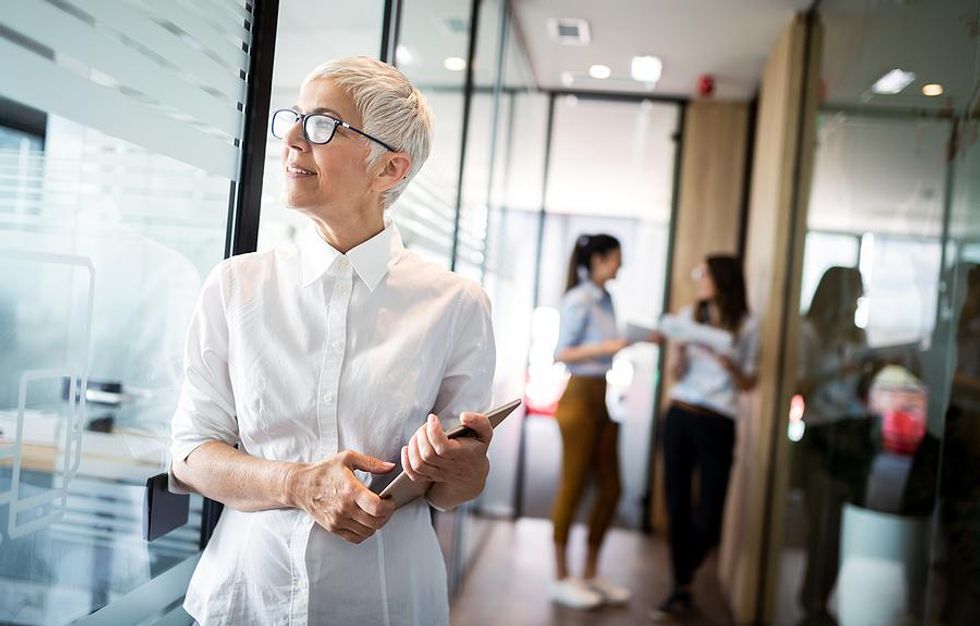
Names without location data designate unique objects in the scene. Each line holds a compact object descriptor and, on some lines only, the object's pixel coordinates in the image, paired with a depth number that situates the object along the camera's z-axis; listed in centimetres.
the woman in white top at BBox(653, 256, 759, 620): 403
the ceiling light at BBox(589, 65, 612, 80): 536
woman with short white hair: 121
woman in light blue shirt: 422
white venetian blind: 97
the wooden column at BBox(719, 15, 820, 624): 398
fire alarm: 534
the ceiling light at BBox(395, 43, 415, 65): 235
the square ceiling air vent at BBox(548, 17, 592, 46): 454
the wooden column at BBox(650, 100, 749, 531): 579
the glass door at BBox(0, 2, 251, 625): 99
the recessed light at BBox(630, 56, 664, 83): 511
